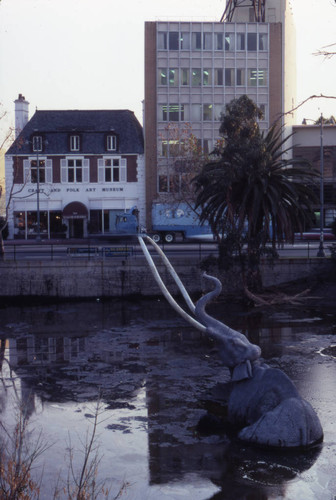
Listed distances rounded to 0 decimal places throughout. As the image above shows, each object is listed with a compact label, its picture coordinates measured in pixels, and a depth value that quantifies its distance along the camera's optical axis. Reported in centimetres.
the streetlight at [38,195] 5718
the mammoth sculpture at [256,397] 1333
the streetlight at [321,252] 3850
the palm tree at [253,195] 3188
